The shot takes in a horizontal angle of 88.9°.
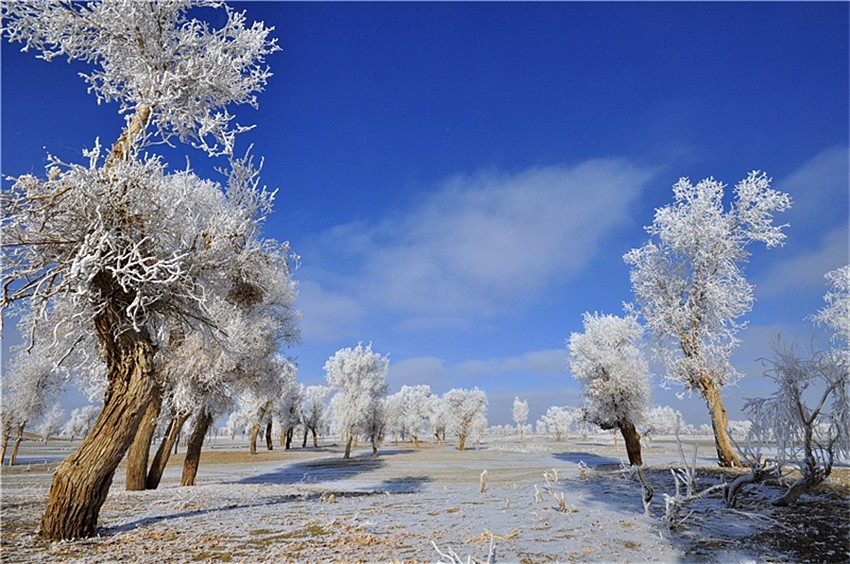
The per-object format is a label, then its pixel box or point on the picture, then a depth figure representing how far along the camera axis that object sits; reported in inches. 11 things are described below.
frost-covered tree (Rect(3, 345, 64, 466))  1358.5
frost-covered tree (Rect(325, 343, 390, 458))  1759.4
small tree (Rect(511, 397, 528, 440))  4911.4
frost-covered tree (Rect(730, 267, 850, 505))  346.0
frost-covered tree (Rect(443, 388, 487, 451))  2851.9
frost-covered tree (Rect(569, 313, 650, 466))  952.9
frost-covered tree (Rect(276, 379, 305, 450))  2500.0
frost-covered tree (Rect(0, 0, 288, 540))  276.1
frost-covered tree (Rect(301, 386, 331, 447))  2992.1
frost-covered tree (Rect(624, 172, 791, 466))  693.3
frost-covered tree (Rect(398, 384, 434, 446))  4173.2
